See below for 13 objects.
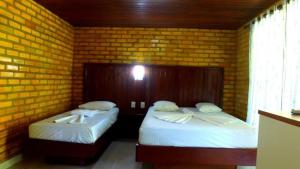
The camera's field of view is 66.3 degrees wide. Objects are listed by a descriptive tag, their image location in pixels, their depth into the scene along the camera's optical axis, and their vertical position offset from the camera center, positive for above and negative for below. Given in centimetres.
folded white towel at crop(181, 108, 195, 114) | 385 -56
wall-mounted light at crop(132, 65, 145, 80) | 448 +12
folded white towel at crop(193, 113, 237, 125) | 306 -56
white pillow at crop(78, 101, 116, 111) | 414 -50
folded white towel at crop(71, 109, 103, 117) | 359 -56
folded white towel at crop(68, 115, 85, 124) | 310 -59
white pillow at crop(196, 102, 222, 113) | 402 -51
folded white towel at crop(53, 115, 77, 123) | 307 -57
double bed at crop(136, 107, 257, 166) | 268 -79
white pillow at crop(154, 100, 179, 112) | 404 -49
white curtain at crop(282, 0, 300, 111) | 239 +22
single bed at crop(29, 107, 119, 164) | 286 -77
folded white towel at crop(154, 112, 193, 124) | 314 -55
